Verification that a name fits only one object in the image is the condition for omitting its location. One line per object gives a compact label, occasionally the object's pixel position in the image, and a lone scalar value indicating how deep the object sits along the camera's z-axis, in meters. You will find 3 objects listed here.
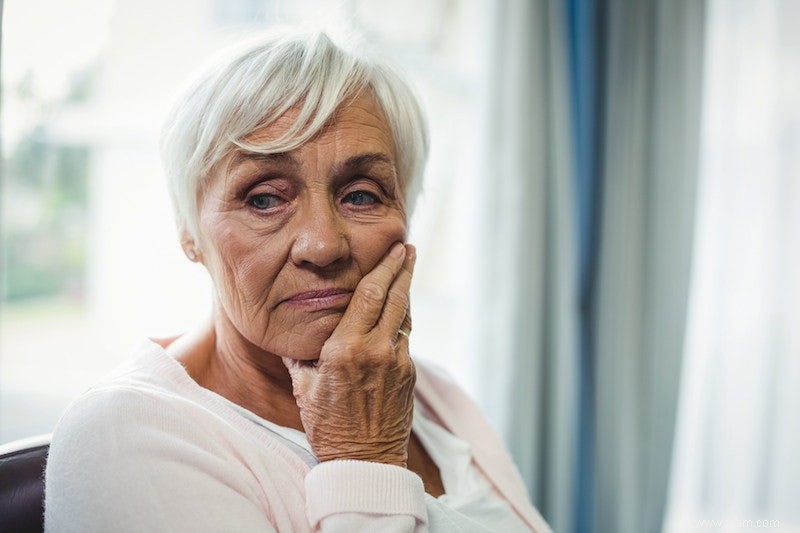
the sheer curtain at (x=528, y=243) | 2.00
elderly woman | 0.83
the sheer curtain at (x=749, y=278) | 1.93
